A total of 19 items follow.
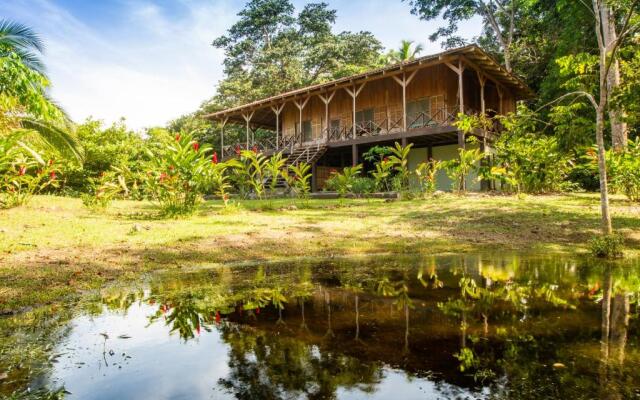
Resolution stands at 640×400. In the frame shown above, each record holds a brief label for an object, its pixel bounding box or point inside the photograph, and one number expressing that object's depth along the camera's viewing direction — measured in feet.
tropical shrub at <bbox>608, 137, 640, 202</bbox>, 31.58
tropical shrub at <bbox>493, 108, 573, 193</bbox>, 23.52
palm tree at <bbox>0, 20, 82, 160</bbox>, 26.20
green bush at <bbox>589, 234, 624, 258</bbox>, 19.47
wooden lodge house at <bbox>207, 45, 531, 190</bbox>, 58.85
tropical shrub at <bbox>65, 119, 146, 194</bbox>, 67.97
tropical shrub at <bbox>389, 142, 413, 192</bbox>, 43.03
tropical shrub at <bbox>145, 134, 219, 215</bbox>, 28.17
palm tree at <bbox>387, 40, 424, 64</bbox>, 103.19
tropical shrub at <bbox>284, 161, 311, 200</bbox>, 38.60
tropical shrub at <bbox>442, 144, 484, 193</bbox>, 26.44
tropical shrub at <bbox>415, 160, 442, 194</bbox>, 43.93
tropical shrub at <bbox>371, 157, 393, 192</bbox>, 42.06
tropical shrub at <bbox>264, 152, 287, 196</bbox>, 36.11
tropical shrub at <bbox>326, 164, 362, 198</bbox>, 39.82
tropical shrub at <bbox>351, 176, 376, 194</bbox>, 49.71
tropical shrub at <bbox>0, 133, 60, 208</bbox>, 29.80
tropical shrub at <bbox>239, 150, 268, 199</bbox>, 34.78
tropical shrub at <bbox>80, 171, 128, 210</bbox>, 34.76
